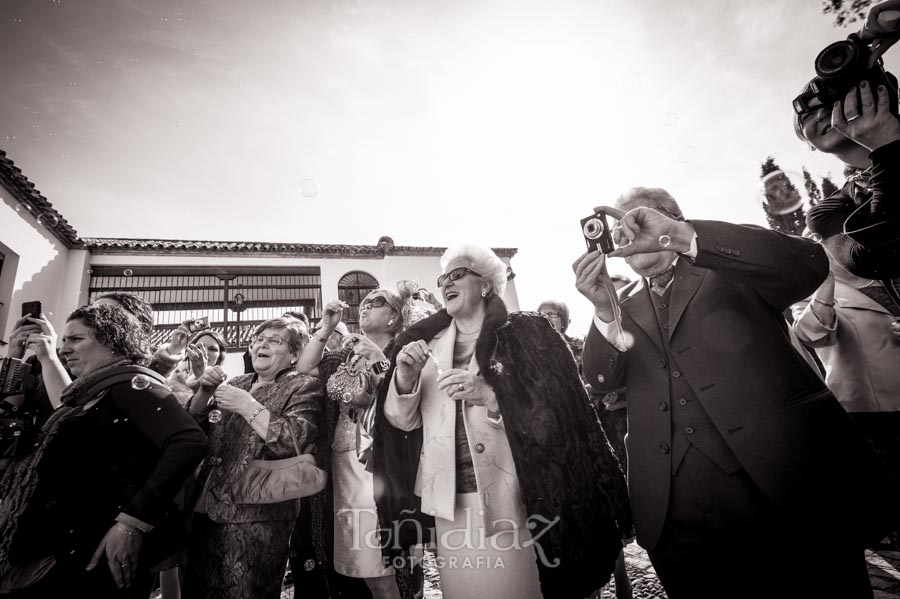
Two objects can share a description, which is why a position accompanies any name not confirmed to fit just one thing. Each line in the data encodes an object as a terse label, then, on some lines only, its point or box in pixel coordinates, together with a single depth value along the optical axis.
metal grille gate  14.30
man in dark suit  1.25
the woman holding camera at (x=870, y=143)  1.20
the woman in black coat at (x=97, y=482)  1.71
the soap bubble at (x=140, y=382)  2.09
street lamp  15.04
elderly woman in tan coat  1.71
